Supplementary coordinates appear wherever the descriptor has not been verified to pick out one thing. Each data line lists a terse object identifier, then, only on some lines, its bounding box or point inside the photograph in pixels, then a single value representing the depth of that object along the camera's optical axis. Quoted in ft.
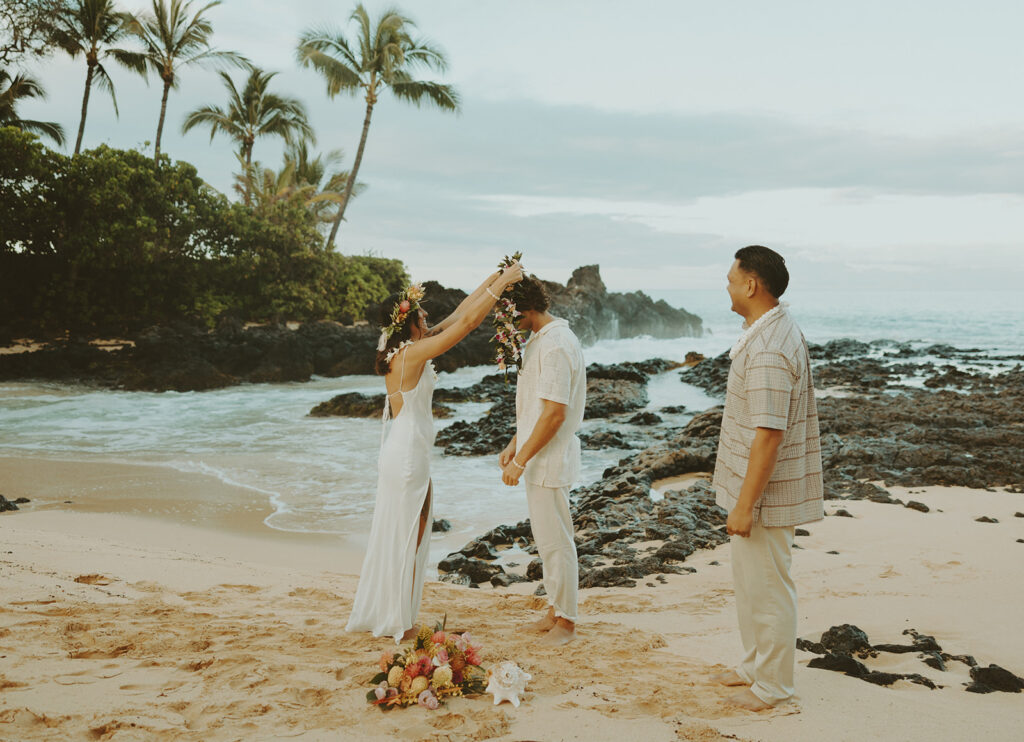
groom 13.74
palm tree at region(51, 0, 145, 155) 91.66
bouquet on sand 11.21
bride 14.02
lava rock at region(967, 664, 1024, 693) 11.96
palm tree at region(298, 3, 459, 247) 95.14
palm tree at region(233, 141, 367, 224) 105.09
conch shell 11.17
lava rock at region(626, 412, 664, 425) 49.60
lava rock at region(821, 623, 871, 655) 13.69
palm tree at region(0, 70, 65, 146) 94.68
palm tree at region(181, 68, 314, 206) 111.14
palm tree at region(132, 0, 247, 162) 97.04
